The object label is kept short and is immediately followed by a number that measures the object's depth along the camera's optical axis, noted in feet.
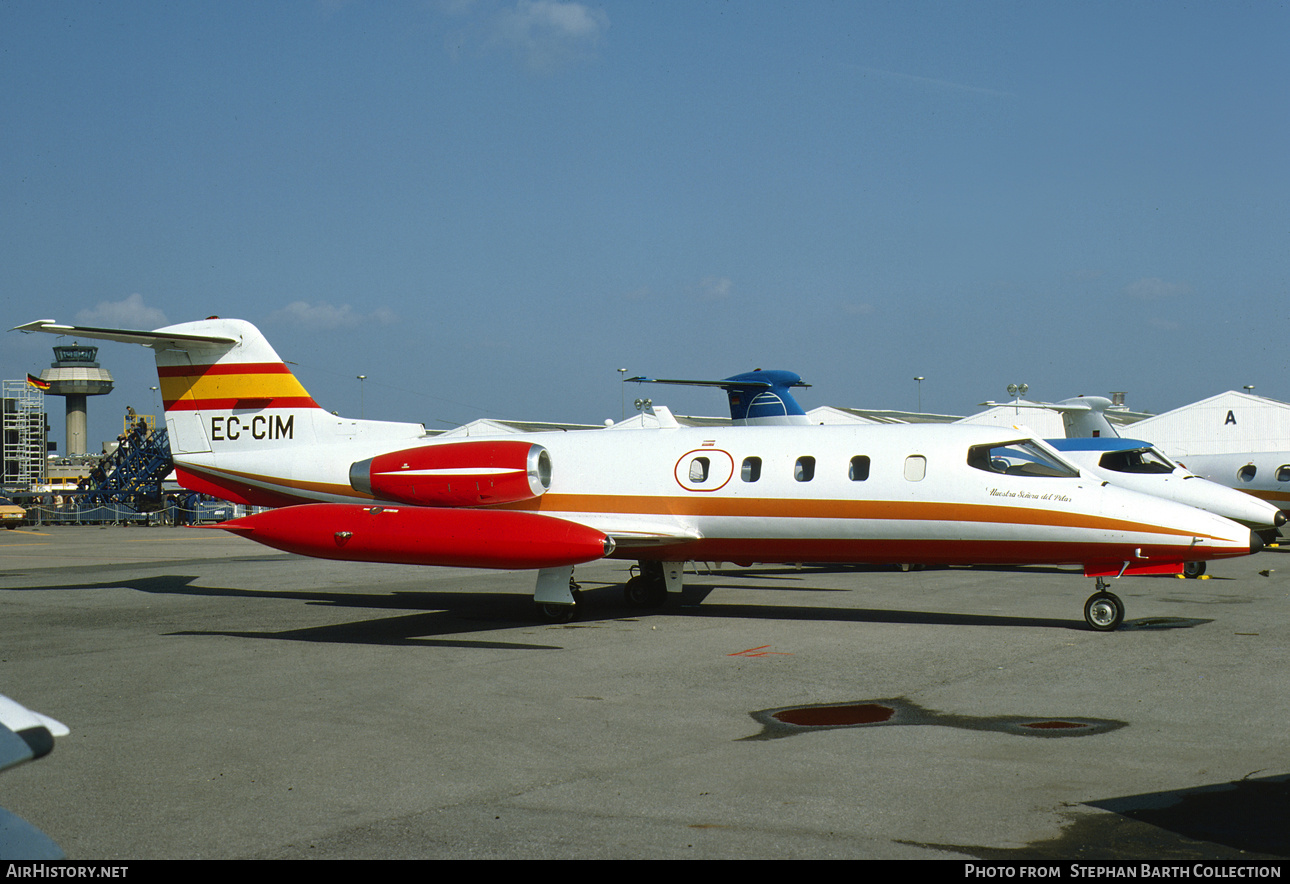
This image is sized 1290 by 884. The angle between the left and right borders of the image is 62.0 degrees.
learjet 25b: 42.34
